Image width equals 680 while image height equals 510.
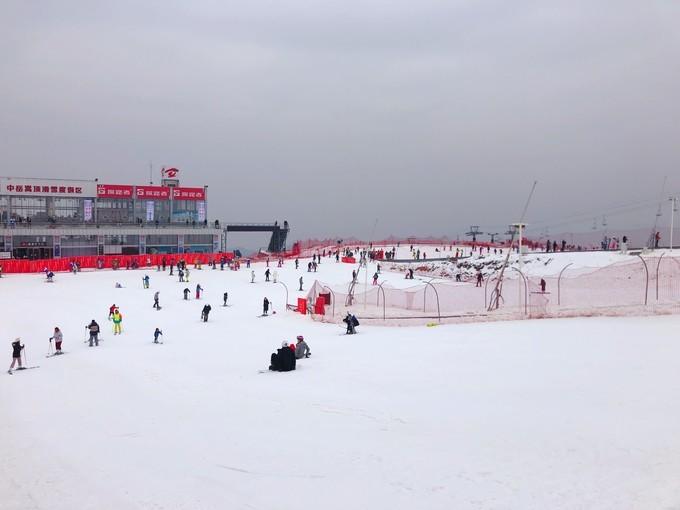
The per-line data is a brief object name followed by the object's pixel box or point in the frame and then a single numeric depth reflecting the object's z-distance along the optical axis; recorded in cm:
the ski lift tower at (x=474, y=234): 7688
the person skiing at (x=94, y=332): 2542
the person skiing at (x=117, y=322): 2839
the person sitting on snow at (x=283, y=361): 1858
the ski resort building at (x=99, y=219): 6162
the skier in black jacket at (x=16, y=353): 2030
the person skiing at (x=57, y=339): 2383
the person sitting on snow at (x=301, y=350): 2011
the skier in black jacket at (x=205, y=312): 3101
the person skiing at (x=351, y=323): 2502
